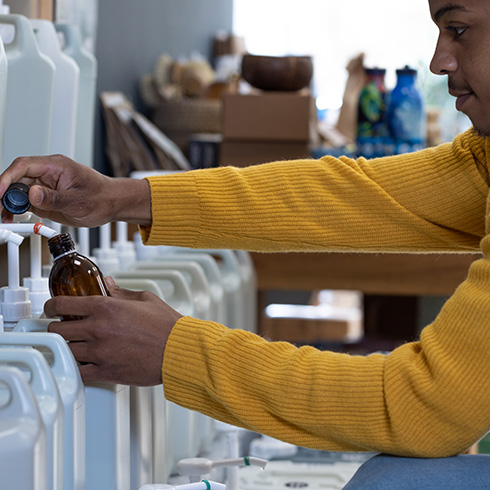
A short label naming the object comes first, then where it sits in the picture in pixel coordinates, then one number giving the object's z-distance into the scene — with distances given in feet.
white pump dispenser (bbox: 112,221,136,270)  6.99
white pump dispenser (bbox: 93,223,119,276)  6.71
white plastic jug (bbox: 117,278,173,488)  5.41
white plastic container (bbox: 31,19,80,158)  6.39
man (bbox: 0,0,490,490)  4.89
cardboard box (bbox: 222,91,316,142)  9.94
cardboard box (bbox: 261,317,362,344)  15.08
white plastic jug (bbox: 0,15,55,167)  5.94
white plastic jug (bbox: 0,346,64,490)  4.43
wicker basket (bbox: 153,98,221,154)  11.96
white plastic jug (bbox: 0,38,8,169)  5.37
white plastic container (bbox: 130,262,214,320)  6.76
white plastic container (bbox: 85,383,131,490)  4.99
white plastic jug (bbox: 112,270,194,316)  6.35
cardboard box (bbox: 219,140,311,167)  10.02
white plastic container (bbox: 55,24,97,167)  7.07
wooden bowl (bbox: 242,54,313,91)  10.13
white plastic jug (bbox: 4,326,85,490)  4.65
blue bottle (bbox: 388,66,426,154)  9.95
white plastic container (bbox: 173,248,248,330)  8.01
